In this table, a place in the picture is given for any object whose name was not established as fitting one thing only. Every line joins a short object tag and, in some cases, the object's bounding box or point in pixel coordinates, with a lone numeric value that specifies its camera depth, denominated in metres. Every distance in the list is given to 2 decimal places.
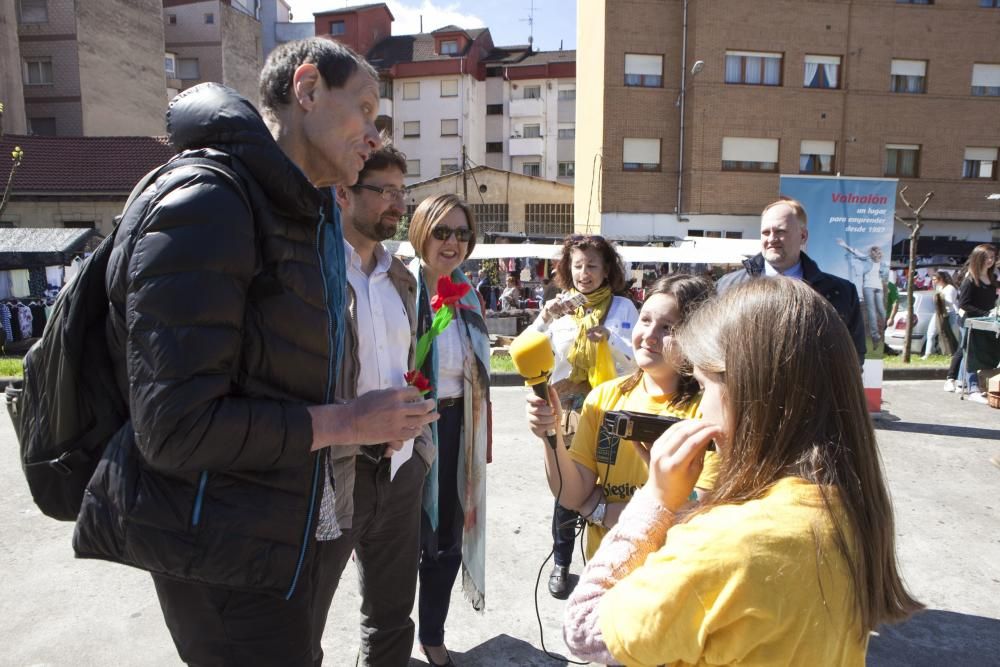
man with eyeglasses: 2.27
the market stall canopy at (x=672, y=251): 16.94
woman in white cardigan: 3.88
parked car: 13.71
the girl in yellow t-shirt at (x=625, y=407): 2.50
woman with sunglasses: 3.04
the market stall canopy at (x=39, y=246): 12.66
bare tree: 11.20
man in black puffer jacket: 1.35
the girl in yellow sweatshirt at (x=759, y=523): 1.16
